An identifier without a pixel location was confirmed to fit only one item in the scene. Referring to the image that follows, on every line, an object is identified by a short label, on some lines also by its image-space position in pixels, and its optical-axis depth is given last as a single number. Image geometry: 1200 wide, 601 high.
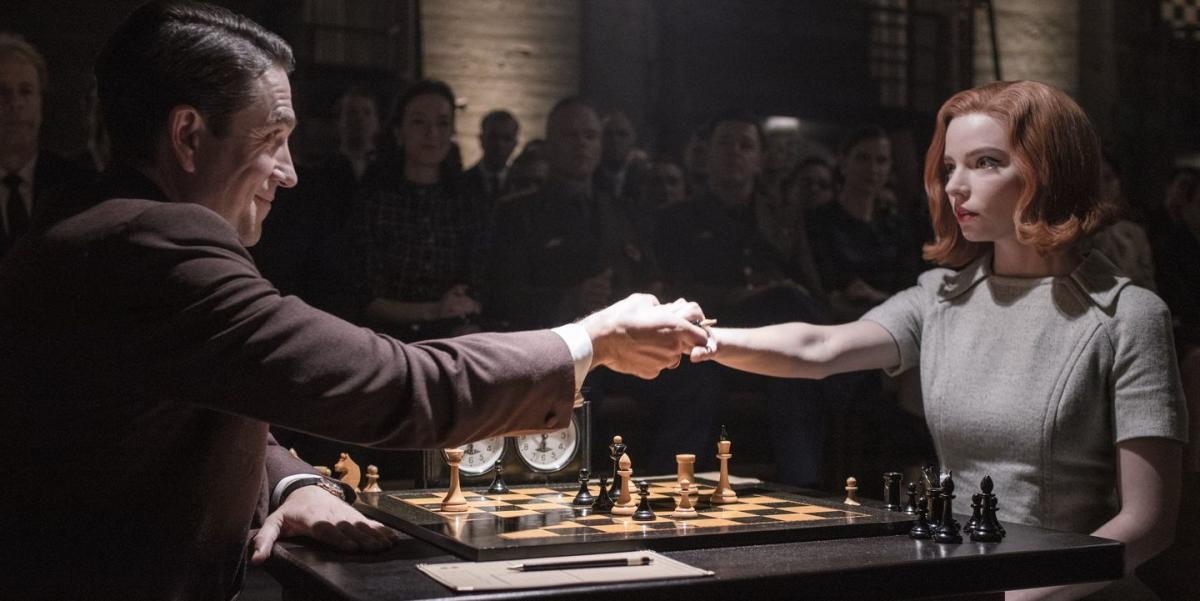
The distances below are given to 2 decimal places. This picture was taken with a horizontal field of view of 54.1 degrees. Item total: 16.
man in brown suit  1.60
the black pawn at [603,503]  2.22
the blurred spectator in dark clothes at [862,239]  5.69
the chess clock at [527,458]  2.61
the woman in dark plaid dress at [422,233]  4.76
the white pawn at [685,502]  2.20
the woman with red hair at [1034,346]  2.31
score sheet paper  1.57
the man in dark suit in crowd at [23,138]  4.37
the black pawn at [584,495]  2.29
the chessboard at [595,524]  1.83
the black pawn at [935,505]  2.04
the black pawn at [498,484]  2.52
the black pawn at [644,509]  2.09
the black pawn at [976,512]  2.03
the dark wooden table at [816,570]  1.62
